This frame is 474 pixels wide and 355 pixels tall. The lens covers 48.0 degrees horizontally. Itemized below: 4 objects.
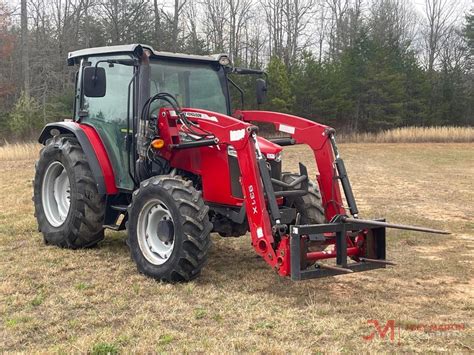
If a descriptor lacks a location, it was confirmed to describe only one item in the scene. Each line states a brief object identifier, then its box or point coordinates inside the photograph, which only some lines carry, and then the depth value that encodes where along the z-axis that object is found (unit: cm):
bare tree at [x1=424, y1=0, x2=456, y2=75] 4389
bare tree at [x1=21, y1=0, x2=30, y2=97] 3127
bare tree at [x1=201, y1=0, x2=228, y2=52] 3945
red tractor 471
